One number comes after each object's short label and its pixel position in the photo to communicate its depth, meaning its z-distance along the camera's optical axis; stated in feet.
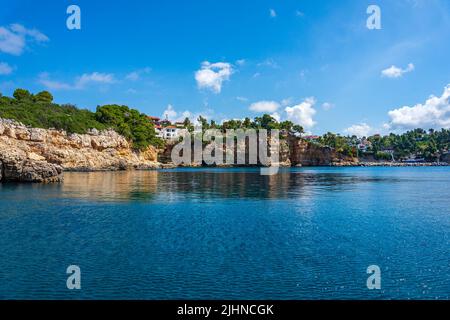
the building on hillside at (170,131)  591.04
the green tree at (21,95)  340.88
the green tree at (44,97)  362.74
